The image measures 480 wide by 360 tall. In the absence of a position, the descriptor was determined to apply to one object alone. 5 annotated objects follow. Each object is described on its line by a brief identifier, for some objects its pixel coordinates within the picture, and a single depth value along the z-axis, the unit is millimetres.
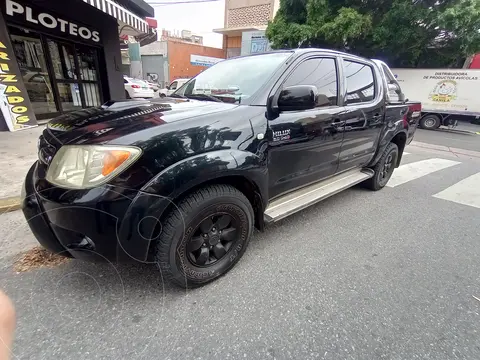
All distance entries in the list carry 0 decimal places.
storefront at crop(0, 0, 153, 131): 5445
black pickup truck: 1481
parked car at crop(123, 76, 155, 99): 12109
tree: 9703
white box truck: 11594
